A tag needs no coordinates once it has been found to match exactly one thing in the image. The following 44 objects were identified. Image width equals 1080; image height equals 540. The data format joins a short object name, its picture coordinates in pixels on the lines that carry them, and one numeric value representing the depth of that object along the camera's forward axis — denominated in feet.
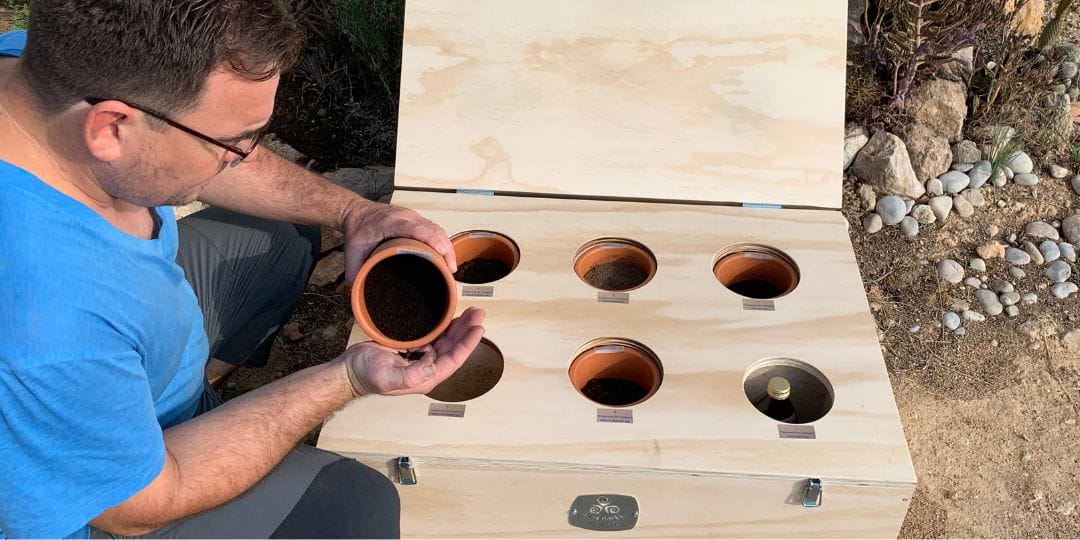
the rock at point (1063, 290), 9.55
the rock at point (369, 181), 10.53
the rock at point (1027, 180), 10.41
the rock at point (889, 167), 10.13
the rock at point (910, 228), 10.03
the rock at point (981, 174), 10.36
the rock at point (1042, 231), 9.98
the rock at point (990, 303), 9.45
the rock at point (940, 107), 10.53
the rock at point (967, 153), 10.52
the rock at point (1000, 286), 9.61
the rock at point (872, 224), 10.11
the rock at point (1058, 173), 10.48
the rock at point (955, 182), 10.32
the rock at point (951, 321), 9.32
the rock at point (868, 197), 10.25
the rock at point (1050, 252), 9.82
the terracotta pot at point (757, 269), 7.09
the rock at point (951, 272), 9.69
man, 4.33
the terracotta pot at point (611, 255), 7.14
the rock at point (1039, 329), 9.26
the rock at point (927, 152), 10.31
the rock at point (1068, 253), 9.86
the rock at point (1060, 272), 9.66
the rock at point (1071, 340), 9.17
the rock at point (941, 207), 10.14
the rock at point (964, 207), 10.20
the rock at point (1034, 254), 9.84
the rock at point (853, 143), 10.49
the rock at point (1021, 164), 10.49
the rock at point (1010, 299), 9.51
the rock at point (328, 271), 10.06
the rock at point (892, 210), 10.10
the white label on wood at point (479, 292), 6.71
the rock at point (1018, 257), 9.80
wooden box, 5.72
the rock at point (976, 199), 10.28
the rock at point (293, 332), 9.62
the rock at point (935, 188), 10.30
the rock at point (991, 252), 9.87
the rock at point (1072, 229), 9.93
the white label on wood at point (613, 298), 6.71
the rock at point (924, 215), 10.14
